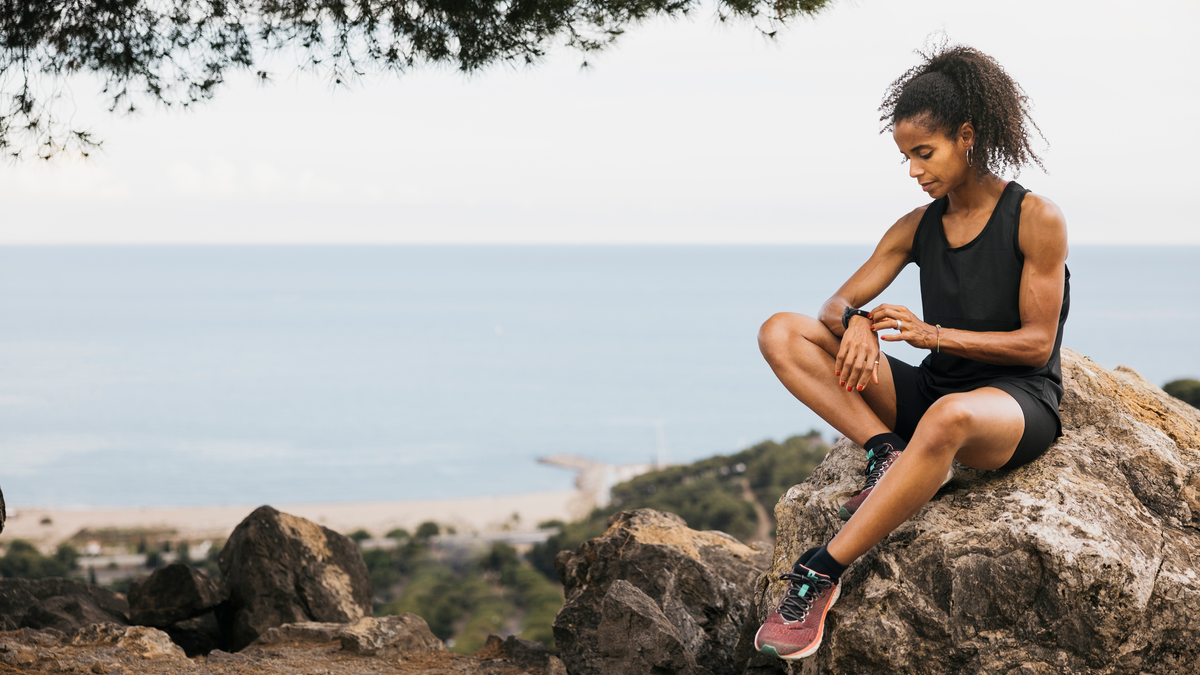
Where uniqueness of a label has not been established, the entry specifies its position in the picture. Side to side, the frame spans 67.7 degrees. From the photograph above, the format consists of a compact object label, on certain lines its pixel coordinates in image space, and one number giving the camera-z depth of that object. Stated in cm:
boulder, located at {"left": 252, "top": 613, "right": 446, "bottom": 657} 455
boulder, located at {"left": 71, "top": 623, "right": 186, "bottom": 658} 412
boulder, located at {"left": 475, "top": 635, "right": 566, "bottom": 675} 434
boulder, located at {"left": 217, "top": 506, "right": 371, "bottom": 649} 538
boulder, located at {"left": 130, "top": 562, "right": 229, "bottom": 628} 528
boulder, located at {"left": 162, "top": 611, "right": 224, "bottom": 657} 539
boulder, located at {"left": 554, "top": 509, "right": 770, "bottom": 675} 379
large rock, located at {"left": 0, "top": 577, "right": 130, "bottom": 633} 498
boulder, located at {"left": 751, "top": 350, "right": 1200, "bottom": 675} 274
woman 276
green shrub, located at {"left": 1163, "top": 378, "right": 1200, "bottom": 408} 1095
